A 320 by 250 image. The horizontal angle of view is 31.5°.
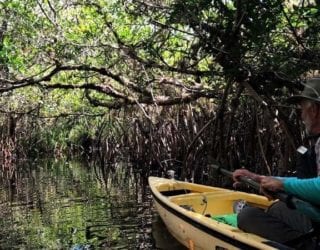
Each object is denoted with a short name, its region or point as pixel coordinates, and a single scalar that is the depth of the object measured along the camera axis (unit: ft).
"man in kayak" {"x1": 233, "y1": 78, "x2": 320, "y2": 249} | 9.82
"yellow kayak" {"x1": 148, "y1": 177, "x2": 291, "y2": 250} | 12.01
